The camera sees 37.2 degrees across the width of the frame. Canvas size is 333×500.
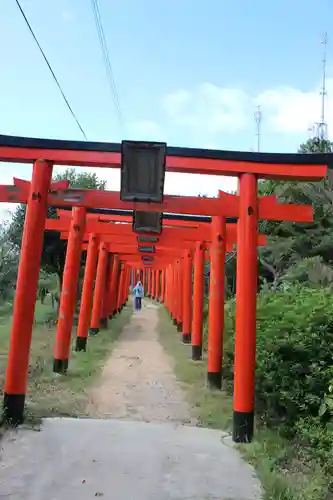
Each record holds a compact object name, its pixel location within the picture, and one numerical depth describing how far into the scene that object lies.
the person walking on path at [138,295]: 26.09
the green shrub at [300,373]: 4.16
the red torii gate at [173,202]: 5.13
